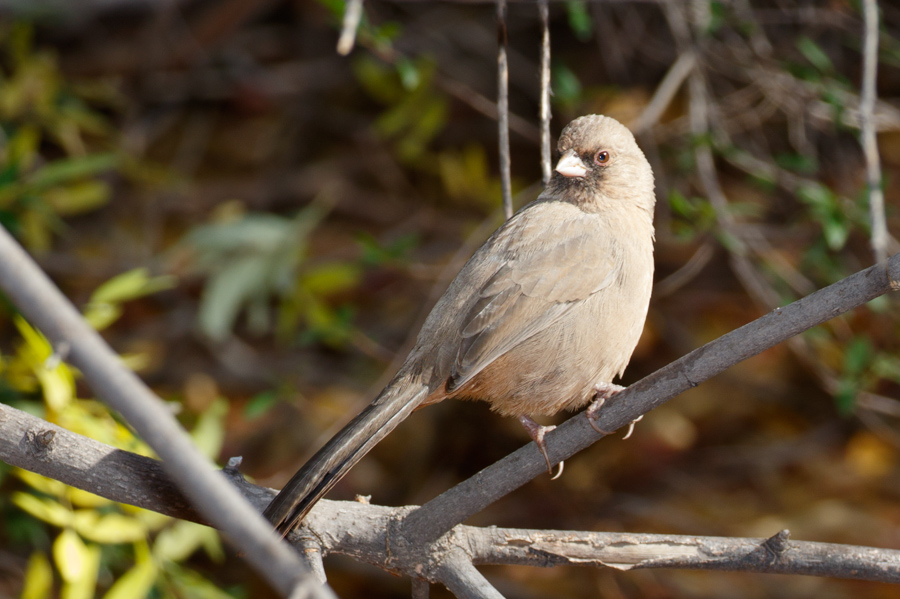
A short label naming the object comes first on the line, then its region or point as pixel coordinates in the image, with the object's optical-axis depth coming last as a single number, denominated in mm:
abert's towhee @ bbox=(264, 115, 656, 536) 5562
